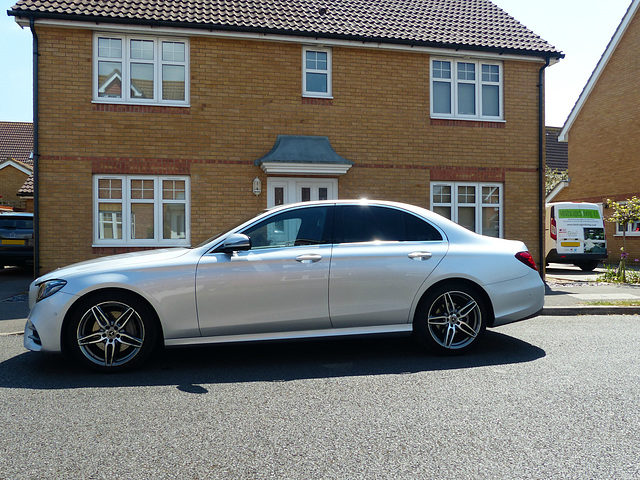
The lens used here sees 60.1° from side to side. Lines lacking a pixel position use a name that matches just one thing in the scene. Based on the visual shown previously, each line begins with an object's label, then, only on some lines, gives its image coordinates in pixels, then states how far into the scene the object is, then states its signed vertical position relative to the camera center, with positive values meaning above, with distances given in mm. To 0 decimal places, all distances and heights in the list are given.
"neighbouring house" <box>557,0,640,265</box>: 21609 +4800
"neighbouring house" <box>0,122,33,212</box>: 33219 +5399
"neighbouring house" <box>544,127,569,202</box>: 29531 +5136
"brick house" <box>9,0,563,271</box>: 11250 +2821
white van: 16422 +296
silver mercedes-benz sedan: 4902 -387
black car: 15312 +143
